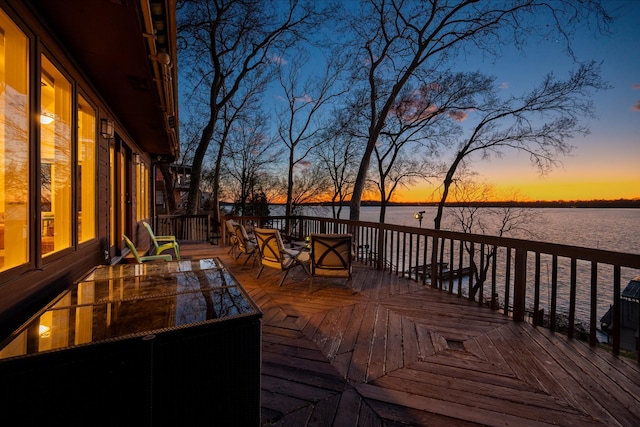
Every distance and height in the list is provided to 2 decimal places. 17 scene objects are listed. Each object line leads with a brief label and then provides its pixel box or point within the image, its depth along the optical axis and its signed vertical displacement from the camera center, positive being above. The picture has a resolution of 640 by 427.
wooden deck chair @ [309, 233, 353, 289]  4.05 -0.71
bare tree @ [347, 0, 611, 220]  6.69 +4.84
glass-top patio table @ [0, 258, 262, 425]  0.93 -0.57
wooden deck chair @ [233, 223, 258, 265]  5.41 -0.73
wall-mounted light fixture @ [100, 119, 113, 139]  3.49 +0.94
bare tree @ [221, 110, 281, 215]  18.97 +3.67
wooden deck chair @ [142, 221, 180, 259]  5.14 -0.77
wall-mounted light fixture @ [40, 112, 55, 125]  2.25 +0.68
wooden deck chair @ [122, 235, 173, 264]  3.52 -0.77
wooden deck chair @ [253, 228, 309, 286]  4.34 -0.76
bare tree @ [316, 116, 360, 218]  18.31 +3.35
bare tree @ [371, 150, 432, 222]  16.56 +2.36
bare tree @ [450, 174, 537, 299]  17.14 +0.10
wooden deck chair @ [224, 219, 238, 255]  6.39 -0.65
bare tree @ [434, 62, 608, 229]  9.85 +3.73
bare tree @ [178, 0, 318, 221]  9.09 +5.95
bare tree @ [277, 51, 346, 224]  13.71 +5.67
